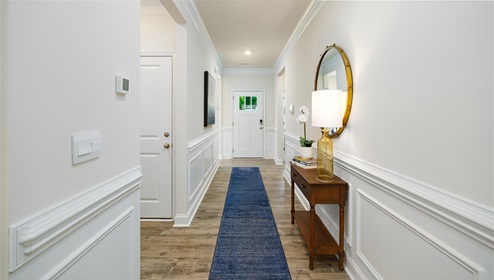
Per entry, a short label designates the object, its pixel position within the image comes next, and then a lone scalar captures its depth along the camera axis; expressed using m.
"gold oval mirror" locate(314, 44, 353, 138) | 1.98
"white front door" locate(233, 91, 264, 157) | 7.22
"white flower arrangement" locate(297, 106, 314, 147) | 2.60
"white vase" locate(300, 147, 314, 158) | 2.70
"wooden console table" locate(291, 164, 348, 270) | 1.96
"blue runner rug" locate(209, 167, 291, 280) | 1.99
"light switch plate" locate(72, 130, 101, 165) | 0.91
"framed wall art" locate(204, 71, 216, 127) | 3.95
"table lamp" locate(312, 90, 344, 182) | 1.95
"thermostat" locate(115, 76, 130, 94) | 1.18
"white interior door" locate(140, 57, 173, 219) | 2.91
